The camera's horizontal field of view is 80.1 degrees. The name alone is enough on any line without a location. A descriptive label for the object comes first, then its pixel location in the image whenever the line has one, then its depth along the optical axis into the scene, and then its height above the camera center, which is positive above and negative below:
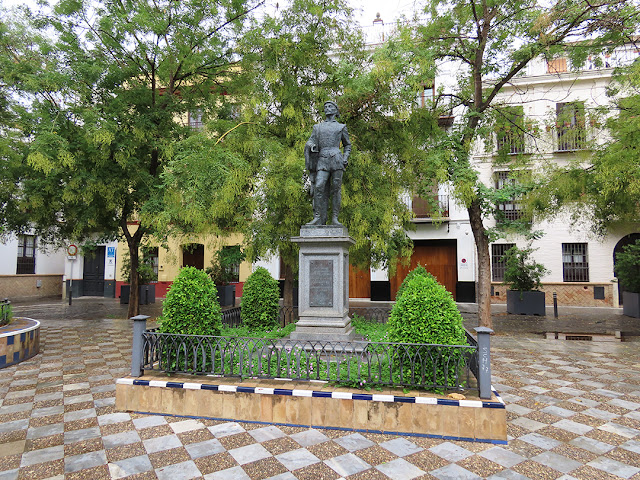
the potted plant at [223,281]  16.83 -0.46
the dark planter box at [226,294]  16.76 -1.04
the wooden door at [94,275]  22.50 -0.25
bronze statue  6.44 +1.90
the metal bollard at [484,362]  4.11 -1.00
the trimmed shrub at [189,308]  5.11 -0.52
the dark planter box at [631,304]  13.52 -1.24
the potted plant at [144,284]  17.06 -0.63
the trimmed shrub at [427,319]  4.43 -0.57
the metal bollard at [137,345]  4.90 -0.97
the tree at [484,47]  8.51 +5.51
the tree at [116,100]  9.22 +4.56
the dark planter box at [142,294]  17.55 -1.08
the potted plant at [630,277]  13.20 -0.24
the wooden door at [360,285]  19.22 -0.74
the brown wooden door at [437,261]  18.42 +0.46
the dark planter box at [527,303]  14.16 -1.22
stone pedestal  6.05 -0.20
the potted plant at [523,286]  14.22 -0.60
